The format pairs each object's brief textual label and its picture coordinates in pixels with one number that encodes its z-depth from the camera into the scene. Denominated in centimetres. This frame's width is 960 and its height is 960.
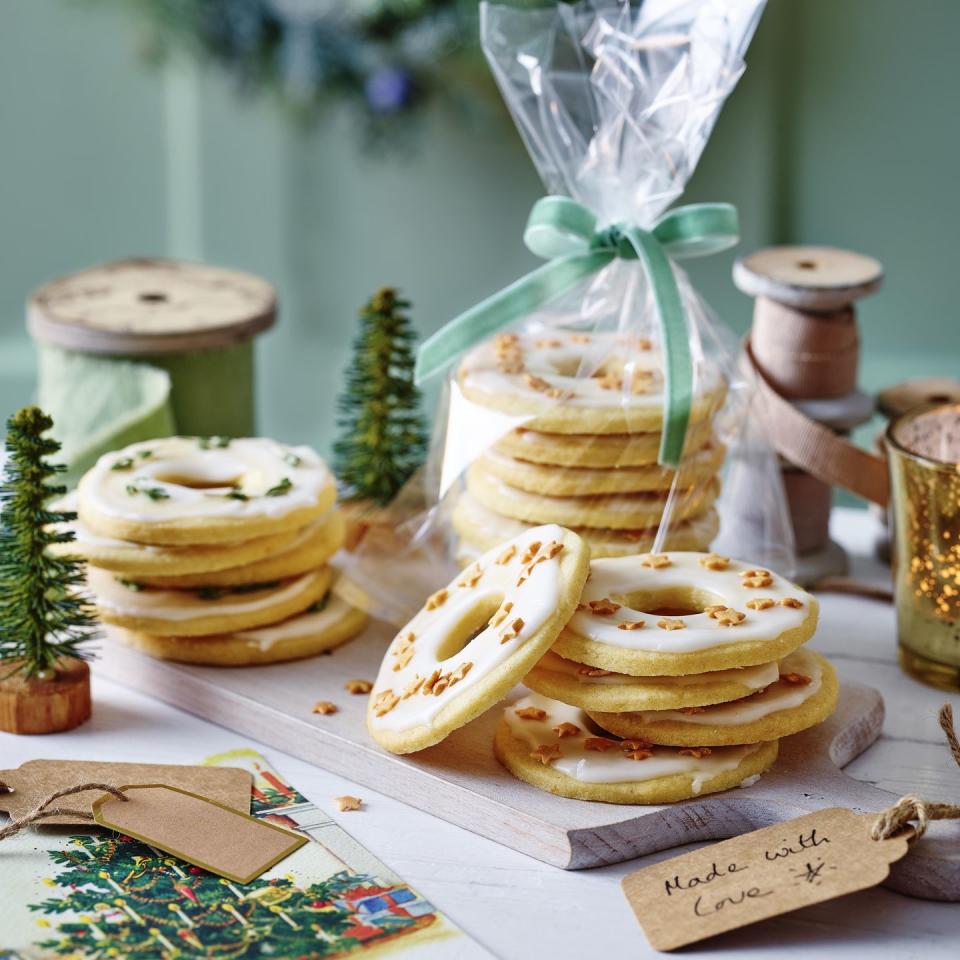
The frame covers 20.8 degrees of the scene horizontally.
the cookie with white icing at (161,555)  74
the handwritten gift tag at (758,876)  64
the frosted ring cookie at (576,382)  74
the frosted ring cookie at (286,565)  75
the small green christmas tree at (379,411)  83
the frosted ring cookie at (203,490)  73
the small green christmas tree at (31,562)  72
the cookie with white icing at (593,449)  74
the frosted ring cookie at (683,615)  67
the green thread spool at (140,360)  86
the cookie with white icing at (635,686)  67
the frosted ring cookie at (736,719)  67
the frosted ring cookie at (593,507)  75
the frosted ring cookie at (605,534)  75
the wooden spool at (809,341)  80
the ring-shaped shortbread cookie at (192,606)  75
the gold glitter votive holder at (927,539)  72
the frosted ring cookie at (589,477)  75
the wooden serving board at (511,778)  66
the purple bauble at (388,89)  113
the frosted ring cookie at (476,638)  67
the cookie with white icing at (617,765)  67
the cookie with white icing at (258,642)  75
